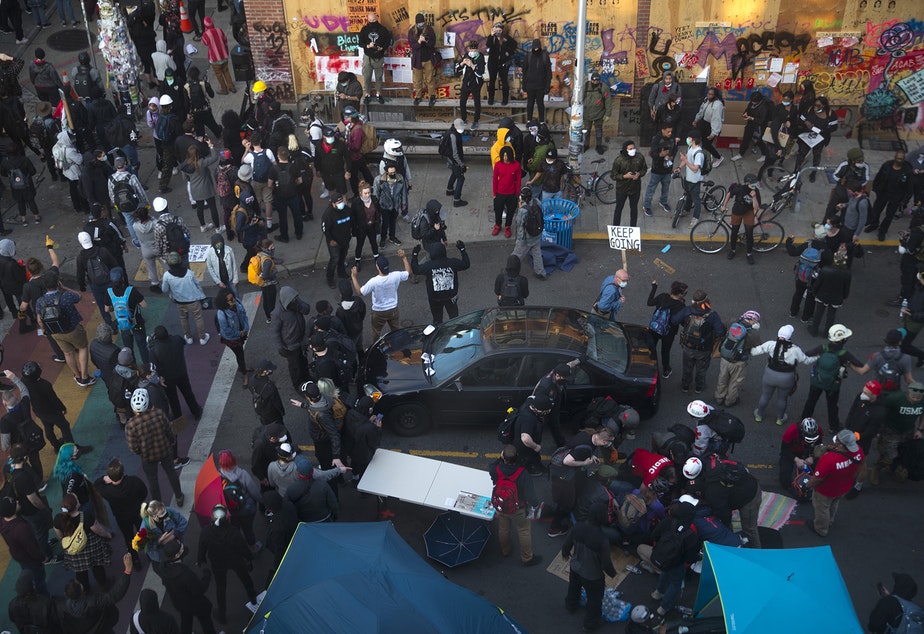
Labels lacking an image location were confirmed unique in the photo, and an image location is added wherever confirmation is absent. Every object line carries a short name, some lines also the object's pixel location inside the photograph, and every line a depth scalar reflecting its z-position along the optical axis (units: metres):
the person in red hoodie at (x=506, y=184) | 14.83
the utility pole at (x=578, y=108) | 15.36
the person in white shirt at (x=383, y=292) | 12.33
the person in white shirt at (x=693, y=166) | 15.09
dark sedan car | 11.09
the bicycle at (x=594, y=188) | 16.36
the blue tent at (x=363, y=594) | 7.44
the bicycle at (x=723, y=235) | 15.18
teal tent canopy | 7.36
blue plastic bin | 15.04
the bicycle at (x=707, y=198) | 15.89
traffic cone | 22.25
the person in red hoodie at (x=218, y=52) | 19.78
